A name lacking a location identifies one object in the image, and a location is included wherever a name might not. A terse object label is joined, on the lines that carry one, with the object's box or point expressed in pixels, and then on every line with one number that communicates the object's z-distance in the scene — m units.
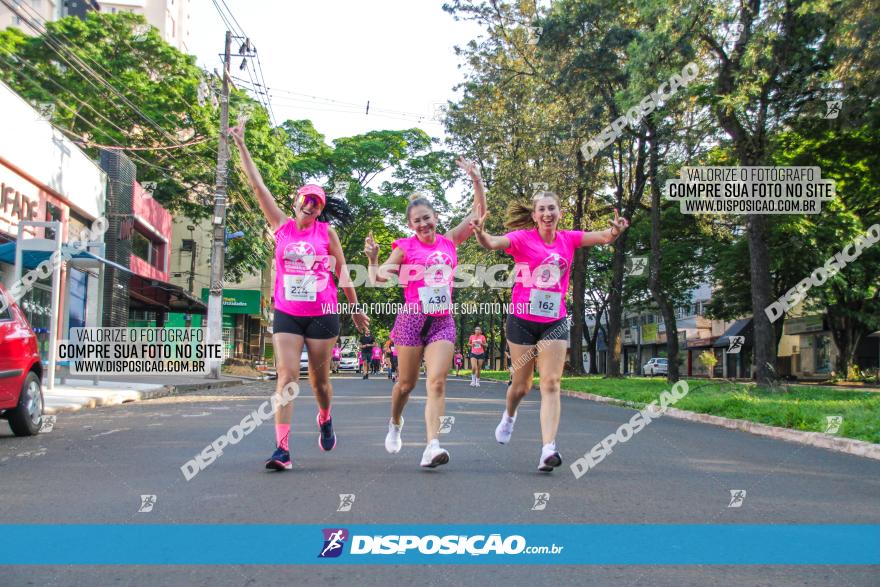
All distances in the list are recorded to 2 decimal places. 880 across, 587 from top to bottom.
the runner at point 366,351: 30.76
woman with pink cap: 6.40
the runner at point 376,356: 38.98
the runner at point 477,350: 24.22
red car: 8.52
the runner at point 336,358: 53.97
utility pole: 24.27
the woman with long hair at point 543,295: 6.59
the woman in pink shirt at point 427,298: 6.39
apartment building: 67.61
